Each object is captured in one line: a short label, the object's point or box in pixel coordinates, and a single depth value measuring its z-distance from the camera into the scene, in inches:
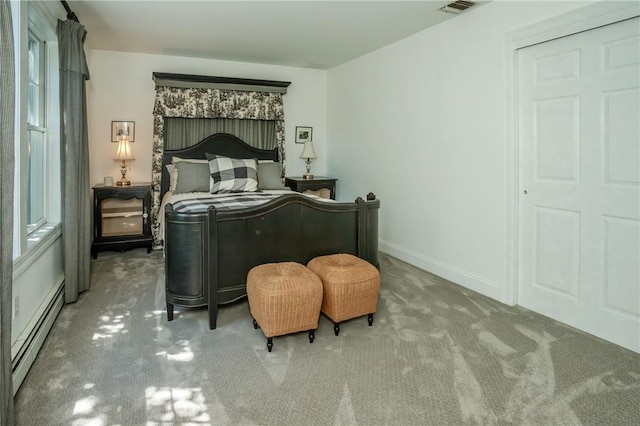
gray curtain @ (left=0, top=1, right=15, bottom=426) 58.9
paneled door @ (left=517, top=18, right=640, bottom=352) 95.5
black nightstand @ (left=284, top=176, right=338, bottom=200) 210.4
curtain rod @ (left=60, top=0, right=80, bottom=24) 124.5
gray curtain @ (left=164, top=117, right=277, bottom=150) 200.4
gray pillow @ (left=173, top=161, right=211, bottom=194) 177.0
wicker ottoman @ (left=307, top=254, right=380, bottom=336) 102.0
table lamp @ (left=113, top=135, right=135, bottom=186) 185.3
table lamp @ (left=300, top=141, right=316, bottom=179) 221.9
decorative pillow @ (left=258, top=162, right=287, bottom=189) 189.9
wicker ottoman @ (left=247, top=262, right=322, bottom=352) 93.4
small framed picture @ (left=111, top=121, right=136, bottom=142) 193.6
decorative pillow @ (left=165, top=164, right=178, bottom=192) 180.8
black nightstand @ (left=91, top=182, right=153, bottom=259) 177.0
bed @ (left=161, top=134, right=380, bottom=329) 106.9
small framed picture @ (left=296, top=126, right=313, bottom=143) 232.2
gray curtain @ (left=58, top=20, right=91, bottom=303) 121.9
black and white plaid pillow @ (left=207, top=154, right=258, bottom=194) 173.0
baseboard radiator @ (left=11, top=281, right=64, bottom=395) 78.8
